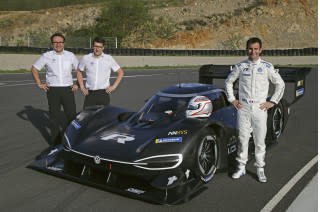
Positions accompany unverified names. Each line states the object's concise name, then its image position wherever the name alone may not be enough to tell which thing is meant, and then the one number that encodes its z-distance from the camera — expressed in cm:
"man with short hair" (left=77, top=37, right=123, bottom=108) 654
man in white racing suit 489
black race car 439
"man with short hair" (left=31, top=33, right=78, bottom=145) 639
